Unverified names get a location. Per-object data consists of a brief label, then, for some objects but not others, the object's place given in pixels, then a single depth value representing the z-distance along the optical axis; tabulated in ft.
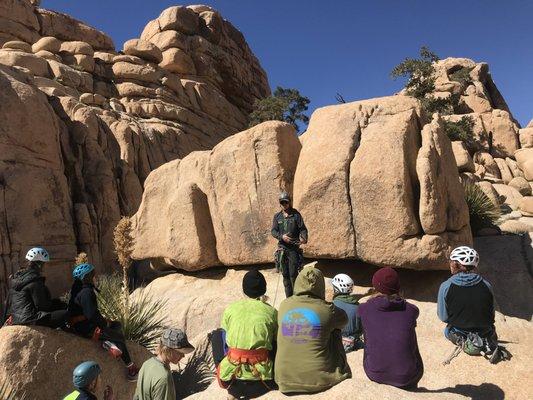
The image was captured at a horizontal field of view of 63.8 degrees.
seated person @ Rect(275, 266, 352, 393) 14.55
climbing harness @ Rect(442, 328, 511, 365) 20.38
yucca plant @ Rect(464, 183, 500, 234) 41.52
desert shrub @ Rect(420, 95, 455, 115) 87.51
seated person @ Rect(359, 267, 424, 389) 15.35
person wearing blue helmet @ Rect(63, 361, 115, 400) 14.51
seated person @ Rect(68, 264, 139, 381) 23.63
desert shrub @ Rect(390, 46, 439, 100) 90.12
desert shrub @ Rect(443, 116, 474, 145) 82.28
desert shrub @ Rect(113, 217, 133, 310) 35.94
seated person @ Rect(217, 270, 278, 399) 15.47
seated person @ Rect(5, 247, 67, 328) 22.08
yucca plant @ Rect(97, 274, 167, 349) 30.86
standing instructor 29.91
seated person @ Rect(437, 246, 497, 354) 19.69
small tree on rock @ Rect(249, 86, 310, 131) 124.75
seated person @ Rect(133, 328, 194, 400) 16.14
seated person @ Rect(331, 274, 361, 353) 21.29
